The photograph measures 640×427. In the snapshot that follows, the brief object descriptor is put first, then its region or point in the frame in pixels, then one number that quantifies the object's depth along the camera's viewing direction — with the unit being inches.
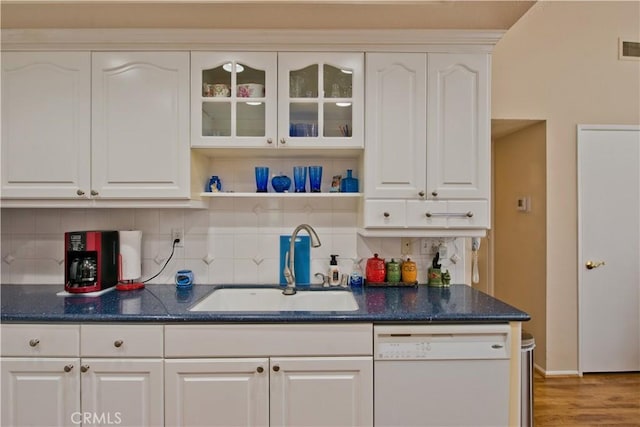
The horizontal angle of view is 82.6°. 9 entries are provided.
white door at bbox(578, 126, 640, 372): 109.0
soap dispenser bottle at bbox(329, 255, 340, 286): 84.8
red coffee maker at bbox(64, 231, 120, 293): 74.4
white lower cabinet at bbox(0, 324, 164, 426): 61.4
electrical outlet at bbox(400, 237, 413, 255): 88.0
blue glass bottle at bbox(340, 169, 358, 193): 82.7
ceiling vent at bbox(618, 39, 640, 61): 108.1
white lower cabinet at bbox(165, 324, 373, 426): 61.4
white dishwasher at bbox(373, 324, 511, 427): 62.2
